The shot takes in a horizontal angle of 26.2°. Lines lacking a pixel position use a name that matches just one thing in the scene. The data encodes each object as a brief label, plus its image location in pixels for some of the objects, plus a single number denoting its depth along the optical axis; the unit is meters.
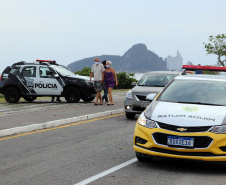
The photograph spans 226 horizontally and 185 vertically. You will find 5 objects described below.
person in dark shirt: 21.34
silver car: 15.04
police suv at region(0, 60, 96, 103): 21.75
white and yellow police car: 7.04
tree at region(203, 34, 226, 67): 64.94
